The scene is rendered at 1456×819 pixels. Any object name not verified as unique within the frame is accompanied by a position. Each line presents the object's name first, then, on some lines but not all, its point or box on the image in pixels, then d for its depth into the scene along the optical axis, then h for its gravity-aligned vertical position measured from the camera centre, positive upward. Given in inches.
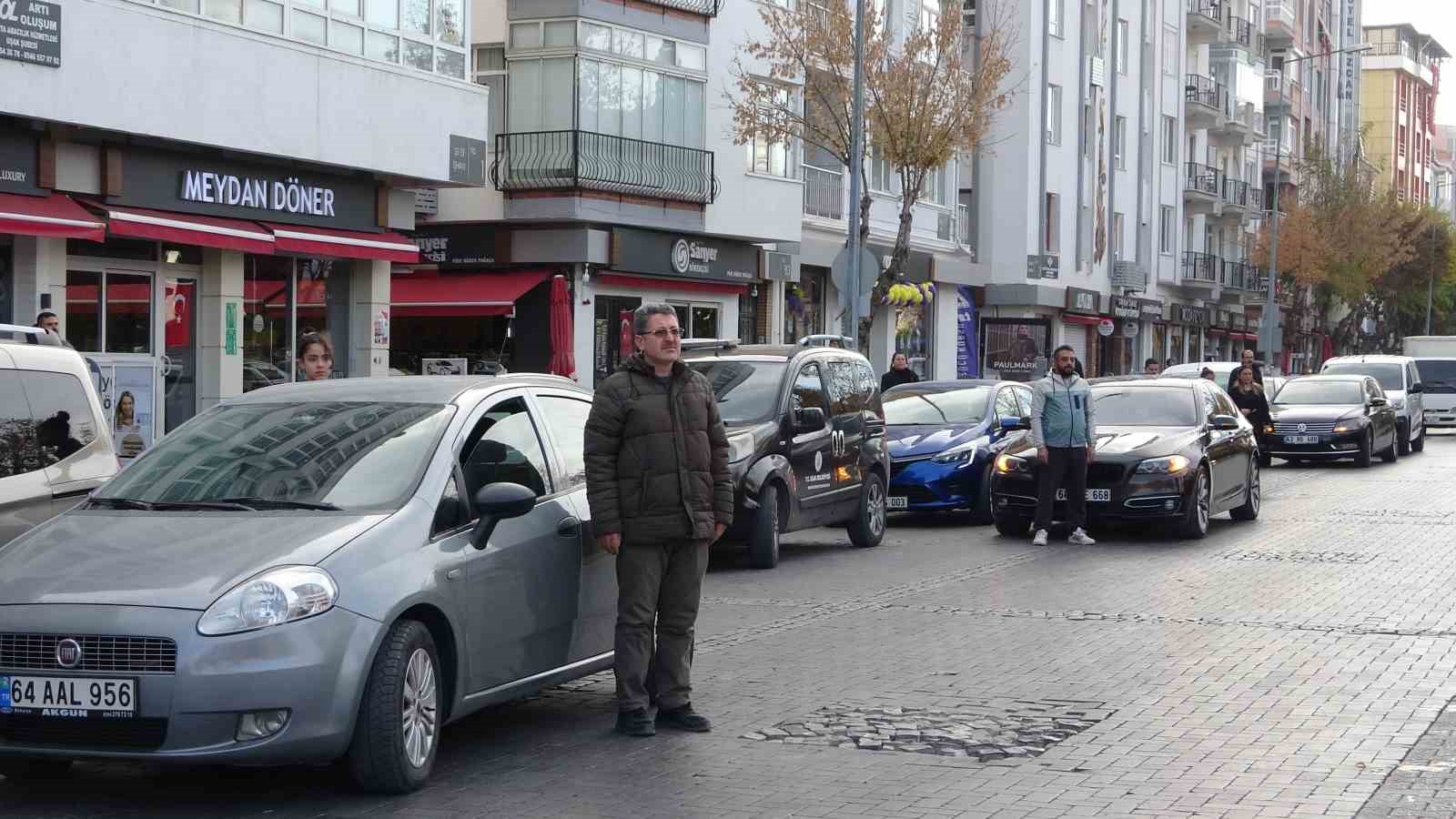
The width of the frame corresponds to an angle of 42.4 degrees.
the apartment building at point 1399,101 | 4347.9 +656.3
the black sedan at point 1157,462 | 681.6 -32.3
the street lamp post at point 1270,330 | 2102.6 +53.0
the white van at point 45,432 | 323.0 -12.4
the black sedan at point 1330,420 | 1188.5 -27.3
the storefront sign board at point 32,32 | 722.2 +128.8
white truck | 1795.0 -7.8
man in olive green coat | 309.9 -21.7
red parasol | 1081.4 +21.9
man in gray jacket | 659.4 -19.4
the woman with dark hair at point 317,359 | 467.8 +1.7
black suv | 592.7 -22.2
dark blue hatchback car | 767.1 -27.7
